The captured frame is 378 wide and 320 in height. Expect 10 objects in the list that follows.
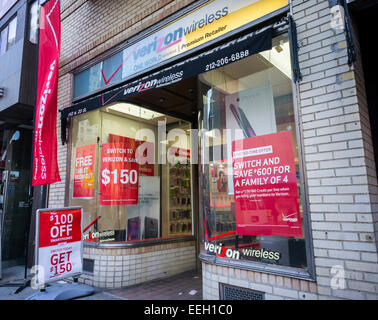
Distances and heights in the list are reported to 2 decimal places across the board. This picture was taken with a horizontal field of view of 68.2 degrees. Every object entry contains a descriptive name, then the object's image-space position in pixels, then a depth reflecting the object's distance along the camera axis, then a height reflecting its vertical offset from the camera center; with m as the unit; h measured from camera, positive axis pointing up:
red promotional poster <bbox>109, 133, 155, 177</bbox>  5.88 +1.23
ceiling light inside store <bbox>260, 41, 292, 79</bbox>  3.30 +1.77
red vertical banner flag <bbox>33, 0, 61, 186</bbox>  5.65 +2.26
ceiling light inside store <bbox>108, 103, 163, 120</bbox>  5.98 +2.07
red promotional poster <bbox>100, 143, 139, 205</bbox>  5.61 +0.59
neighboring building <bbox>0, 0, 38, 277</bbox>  6.98 +2.52
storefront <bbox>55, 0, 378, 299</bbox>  3.15 +0.77
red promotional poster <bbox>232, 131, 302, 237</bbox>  3.08 +0.17
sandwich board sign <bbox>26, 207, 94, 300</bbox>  3.67 -0.64
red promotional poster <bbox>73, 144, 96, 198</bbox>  5.81 +0.72
